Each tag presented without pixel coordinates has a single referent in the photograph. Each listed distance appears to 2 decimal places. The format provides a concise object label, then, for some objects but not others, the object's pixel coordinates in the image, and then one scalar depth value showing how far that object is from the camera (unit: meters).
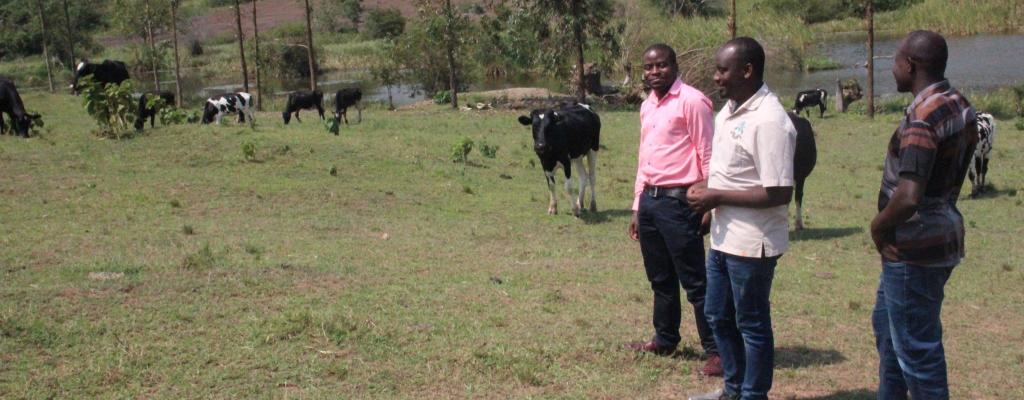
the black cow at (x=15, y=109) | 17.64
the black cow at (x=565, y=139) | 12.93
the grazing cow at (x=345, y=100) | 25.92
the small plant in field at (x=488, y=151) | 17.62
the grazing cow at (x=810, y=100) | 26.84
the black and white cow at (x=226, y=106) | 23.31
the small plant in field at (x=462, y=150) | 16.88
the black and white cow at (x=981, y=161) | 15.57
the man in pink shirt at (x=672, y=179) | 5.81
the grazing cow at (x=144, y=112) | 17.50
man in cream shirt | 4.71
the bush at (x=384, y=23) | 70.81
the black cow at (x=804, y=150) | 10.00
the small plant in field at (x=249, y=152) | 15.13
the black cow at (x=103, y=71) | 25.34
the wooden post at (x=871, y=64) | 26.59
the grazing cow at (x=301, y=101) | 25.84
